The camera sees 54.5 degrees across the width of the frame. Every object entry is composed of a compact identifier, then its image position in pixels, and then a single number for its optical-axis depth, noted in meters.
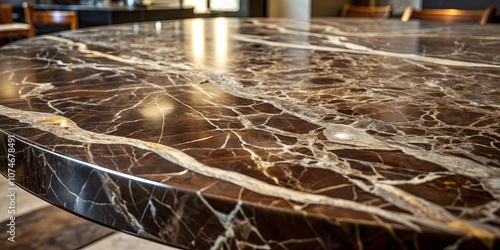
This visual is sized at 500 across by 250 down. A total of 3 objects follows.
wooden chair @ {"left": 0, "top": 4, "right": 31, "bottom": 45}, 3.82
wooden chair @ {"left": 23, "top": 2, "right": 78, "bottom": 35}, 2.85
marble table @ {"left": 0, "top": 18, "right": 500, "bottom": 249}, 0.36
